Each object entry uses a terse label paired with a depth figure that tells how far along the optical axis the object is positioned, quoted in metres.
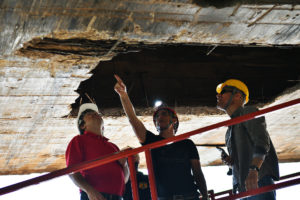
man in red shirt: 4.16
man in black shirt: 4.38
